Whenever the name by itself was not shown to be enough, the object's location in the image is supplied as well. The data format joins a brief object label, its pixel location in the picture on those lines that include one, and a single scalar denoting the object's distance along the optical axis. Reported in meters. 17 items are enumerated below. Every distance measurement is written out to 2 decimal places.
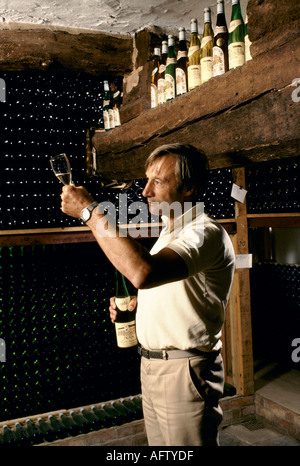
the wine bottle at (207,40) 2.66
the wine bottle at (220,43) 2.43
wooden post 3.94
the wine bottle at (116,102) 3.54
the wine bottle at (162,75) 2.99
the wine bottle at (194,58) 2.60
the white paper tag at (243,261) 3.91
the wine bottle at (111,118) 3.57
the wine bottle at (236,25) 2.71
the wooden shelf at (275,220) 3.77
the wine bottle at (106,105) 3.56
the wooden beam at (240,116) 1.54
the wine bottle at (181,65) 2.85
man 1.65
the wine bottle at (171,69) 2.79
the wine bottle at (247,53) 2.34
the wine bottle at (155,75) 3.11
